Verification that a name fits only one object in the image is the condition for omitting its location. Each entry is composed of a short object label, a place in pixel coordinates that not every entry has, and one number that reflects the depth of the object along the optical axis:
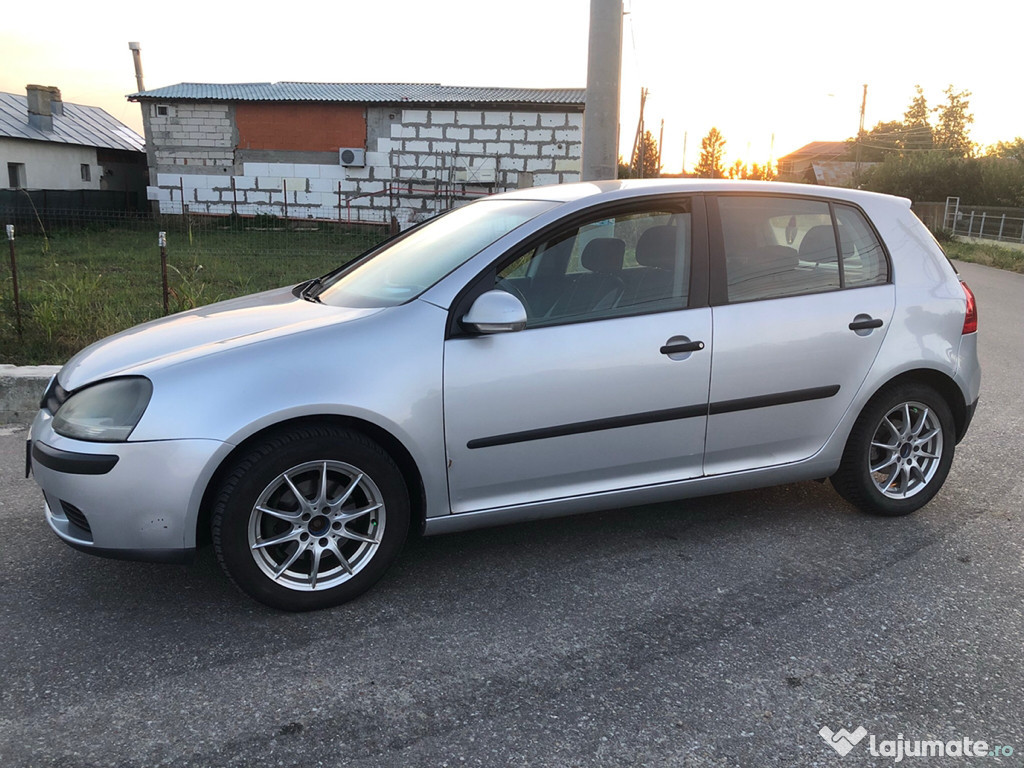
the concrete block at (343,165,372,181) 23.34
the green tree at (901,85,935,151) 86.56
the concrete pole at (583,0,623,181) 8.12
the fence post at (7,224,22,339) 6.86
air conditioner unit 23.06
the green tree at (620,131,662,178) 70.32
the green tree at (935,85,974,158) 87.75
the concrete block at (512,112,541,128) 22.08
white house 27.61
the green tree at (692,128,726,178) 101.31
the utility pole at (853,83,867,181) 50.24
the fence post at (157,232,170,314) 6.91
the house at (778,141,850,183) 87.38
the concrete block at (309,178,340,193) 23.56
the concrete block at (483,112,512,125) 22.30
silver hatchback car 3.02
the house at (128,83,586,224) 22.34
